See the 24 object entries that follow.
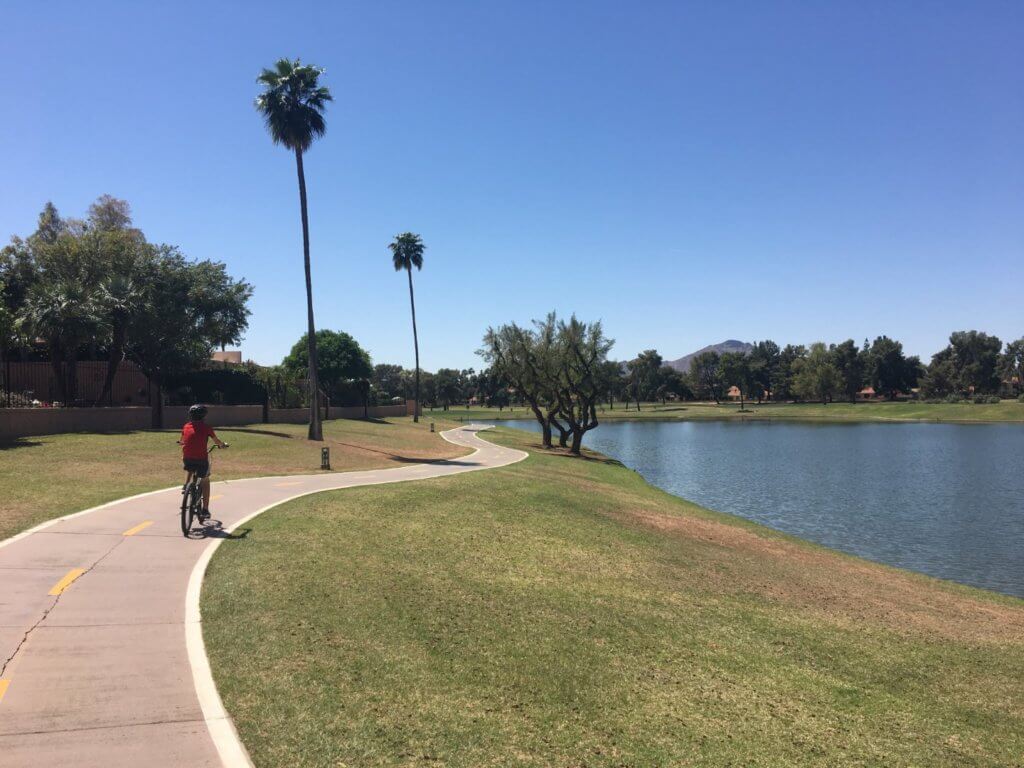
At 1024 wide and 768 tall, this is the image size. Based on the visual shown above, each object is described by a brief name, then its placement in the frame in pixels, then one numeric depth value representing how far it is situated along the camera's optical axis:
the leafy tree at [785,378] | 157.19
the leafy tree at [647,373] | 151.38
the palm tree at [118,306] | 32.19
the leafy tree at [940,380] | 141.25
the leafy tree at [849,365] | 143.38
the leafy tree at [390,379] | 164.88
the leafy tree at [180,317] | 34.94
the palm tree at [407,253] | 69.88
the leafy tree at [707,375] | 173.75
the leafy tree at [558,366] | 47.19
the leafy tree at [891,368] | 148.75
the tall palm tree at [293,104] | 32.09
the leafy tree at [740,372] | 147.75
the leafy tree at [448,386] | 154.88
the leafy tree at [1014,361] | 159.88
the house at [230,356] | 79.12
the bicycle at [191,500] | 11.73
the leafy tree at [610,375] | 48.94
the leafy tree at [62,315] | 30.31
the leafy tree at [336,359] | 85.88
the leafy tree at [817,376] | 138.75
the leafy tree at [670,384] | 167.62
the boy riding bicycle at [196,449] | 12.08
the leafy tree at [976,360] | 138.00
